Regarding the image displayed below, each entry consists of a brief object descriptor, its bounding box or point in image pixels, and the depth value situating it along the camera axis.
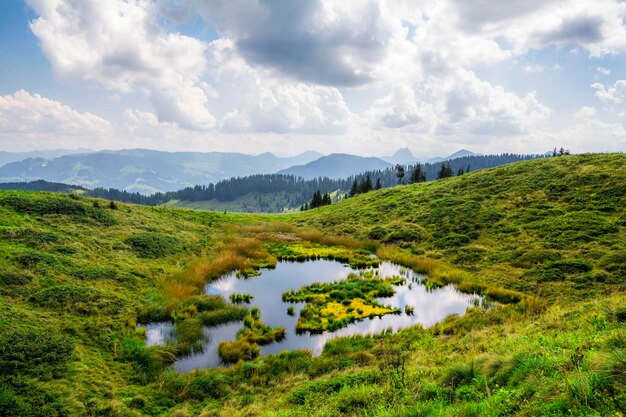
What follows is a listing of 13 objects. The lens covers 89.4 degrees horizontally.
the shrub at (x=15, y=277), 18.66
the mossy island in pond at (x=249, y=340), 17.06
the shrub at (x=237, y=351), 16.92
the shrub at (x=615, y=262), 24.25
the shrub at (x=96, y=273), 22.22
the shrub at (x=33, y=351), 12.64
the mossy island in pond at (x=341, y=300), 21.39
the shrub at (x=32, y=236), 24.50
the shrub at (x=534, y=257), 28.72
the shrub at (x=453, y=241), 38.04
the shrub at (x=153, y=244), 31.59
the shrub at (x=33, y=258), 21.05
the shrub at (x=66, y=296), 18.03
